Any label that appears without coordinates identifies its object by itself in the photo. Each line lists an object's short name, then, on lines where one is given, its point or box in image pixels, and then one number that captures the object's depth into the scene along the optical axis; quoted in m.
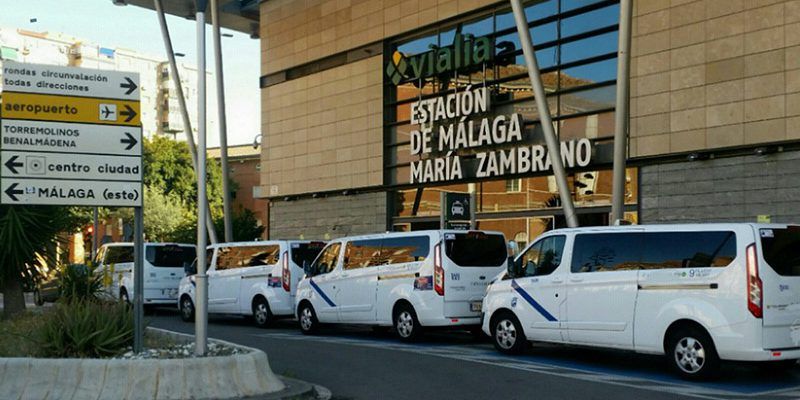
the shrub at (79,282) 15.91
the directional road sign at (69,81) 10.12
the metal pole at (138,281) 10.16
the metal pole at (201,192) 9.96
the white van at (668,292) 10.54
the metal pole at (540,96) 17.58
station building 18.58
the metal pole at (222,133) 28.16
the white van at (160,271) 23.64
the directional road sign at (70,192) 10.08
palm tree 15.44
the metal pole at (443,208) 19.09
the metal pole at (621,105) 15.81
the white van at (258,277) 19.25
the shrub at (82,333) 10.04
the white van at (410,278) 15.12
